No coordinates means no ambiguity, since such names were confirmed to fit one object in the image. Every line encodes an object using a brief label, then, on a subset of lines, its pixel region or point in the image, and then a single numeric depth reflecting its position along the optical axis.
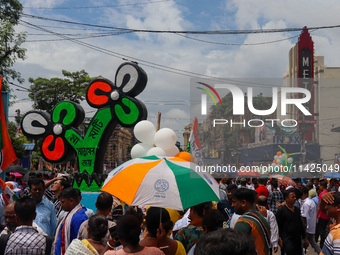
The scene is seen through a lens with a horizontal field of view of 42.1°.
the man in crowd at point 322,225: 9.94
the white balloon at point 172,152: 11.73
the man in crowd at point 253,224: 4.41
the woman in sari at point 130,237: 3.59
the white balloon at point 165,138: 11.55
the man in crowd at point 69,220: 5.09
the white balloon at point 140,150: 12.13
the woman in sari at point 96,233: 4.10
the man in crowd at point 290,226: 7.64
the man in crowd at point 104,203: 5.41
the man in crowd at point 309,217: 9.88
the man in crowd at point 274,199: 10.51
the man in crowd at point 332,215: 3.95
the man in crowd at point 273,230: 7.12
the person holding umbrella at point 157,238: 4.16
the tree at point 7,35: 18.86
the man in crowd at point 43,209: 5.88
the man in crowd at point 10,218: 4.39
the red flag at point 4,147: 6.94
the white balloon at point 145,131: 12.25
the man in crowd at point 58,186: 7.04
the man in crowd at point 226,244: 1.90
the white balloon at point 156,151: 11.41
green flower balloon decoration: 13.40
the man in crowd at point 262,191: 9.89
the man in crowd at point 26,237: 3.99
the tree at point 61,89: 41.84
